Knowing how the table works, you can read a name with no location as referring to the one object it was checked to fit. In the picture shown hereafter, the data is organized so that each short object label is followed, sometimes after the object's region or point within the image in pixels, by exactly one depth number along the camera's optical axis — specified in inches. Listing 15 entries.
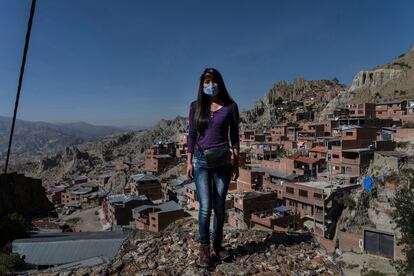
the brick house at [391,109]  1391.5
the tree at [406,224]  446.0
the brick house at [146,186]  1493.6
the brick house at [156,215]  990.4
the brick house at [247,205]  855.7
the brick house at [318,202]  818.2
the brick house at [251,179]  1087.6
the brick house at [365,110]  1464.1
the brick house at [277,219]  791.7
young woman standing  136.3
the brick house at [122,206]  1179.9
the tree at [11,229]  633.6
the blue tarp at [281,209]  845.8
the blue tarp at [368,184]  773.8
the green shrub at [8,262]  201.1
